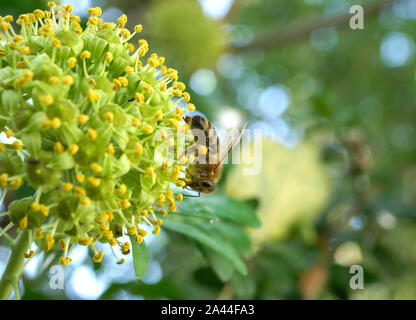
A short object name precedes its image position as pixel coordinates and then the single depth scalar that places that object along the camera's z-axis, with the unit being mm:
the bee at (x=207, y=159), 130
